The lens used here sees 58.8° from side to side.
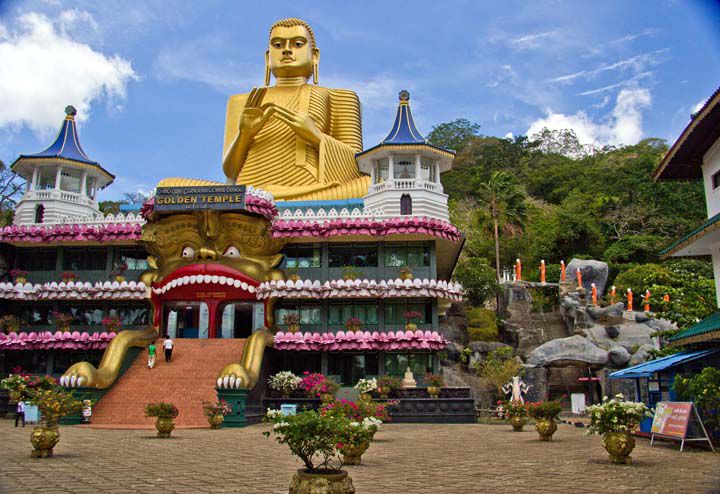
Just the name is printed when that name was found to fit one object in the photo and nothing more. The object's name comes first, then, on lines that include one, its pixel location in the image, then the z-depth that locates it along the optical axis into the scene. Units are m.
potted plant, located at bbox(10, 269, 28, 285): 30.62
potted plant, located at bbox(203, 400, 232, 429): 20.98
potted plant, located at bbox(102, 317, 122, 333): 29.02
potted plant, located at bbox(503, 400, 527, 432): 20.61
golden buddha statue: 36.31
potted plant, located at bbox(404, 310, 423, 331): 28.02
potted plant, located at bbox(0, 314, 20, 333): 29.69
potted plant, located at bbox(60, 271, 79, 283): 30.39
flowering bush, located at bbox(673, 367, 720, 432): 14.38
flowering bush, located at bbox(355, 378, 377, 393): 24.88
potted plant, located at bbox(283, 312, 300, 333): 28.52
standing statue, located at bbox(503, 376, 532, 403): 29.11
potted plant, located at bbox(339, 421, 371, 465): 11.20
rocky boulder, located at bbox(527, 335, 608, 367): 34.00
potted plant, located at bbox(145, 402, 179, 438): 17.22
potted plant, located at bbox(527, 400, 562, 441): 17.08
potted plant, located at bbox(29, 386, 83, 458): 12.44
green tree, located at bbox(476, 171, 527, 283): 50.91
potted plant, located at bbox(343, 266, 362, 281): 28.77
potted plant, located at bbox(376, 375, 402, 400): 25.33
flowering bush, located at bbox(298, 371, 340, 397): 24.80
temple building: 27.92
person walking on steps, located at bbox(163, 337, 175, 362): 26.34
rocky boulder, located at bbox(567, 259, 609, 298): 47.75
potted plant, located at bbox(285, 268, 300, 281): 29.50
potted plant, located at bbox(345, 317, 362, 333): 28.11
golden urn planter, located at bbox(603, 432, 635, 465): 12.23
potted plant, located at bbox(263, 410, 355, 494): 7.61
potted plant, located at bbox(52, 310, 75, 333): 29.36
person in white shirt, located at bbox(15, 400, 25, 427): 21.21
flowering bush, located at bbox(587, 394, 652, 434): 12.45
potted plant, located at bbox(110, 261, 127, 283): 30.80
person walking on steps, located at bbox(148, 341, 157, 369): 26.08
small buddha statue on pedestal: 26.98
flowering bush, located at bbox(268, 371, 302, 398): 25.72
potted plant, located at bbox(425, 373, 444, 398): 25.72
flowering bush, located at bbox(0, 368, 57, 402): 21.55
